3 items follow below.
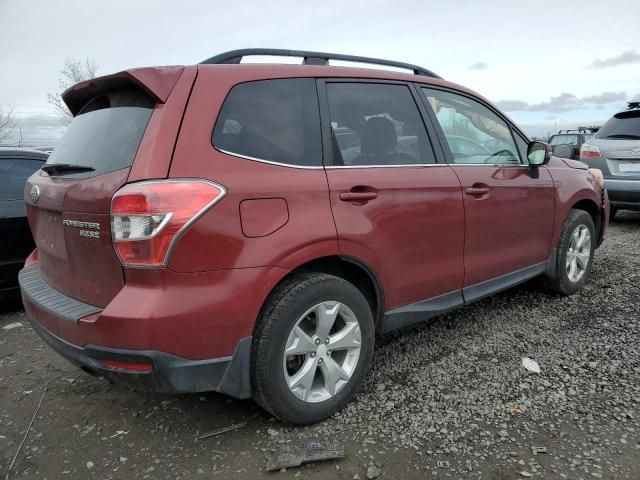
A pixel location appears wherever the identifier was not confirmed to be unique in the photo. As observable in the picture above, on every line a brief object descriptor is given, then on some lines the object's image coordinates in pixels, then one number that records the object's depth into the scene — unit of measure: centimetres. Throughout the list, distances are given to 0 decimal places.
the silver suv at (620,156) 665
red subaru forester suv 203
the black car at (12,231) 414
